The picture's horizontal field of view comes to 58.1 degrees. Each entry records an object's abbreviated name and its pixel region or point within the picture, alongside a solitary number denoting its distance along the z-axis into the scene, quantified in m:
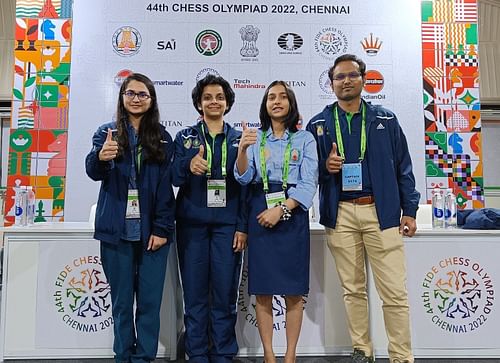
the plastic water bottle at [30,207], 2.57
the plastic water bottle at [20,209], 2.55
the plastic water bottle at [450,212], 2.62
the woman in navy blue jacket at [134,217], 1.95
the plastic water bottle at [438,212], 2.64
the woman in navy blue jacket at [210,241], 2.05
